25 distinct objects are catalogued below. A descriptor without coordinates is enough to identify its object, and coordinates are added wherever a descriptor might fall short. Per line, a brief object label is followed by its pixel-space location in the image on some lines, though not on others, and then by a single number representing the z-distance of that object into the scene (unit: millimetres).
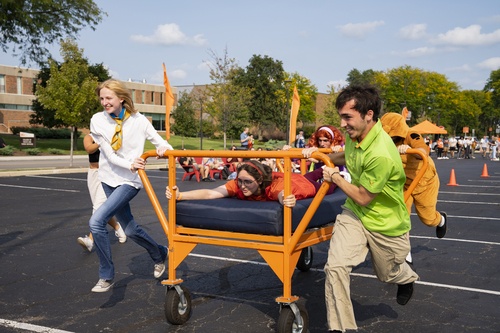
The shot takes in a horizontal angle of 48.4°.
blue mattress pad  4094
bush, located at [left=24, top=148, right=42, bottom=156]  34500
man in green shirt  3668
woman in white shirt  5098
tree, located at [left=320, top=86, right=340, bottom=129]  60025
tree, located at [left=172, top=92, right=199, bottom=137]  57844
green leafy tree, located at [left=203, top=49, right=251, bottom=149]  44188
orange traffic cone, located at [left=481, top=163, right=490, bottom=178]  23238
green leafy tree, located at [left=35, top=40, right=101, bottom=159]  26938
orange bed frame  4008
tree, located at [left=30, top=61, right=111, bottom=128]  41812
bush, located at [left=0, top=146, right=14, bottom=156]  32809
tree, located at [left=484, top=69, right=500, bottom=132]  98519
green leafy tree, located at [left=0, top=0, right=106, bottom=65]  30766
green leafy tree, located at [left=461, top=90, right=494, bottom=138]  101612
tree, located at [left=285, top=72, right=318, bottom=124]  74938
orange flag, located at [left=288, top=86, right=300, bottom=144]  6157
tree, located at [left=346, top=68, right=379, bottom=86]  117756
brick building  62347
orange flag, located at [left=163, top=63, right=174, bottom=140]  10504
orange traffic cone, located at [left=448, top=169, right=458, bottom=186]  18809
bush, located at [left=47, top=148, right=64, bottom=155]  36219
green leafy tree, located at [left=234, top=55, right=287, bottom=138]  73500
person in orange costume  5715
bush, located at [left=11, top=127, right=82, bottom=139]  52875
